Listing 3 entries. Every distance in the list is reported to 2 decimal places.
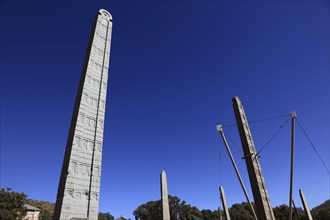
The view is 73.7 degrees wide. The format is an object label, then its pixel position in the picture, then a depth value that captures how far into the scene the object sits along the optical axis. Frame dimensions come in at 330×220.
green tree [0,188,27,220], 33.12
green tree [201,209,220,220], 55.84
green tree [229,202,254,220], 43.16
